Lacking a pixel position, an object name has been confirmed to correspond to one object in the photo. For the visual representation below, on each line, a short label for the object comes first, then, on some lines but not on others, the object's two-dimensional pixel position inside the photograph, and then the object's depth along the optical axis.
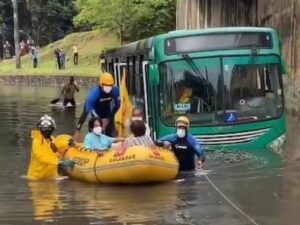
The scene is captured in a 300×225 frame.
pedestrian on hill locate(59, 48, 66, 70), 55.37
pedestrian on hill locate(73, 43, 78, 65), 55.83
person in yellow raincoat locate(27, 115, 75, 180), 13.12
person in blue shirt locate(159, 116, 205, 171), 12.93
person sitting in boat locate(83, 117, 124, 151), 13.01
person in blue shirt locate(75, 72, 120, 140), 14.93
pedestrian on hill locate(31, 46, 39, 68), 57.78
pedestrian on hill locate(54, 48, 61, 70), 55.19
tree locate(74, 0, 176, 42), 52.78
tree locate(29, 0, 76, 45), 70.94
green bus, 15.40
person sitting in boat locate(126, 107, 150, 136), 12.62
